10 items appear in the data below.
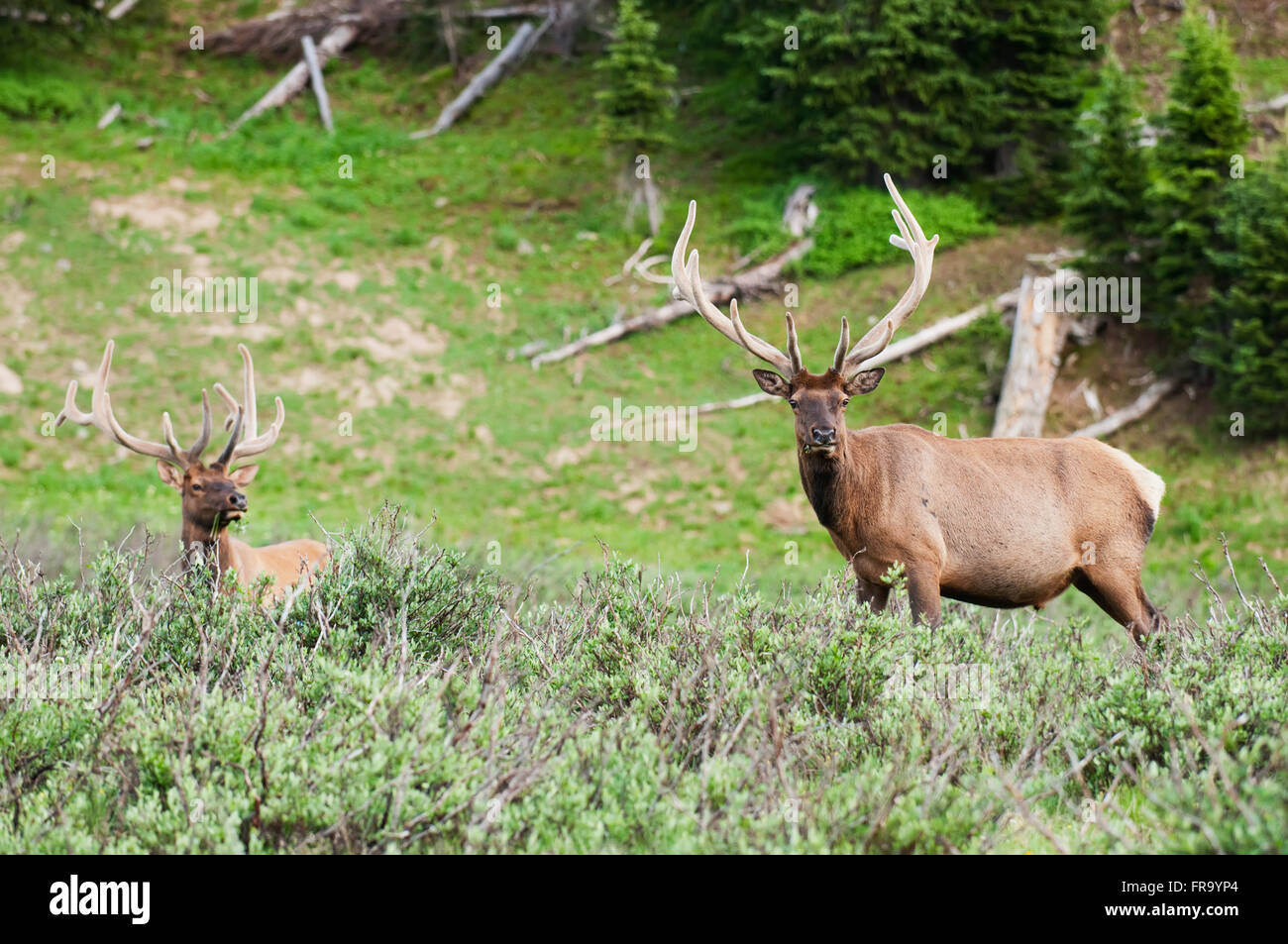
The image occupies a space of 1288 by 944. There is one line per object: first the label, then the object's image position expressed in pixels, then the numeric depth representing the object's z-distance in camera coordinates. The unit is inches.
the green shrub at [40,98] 970.7
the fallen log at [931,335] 764.6
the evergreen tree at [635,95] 839.1
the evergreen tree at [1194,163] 664.4
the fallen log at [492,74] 1064.2
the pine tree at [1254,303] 621.6
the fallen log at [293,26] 1140.5
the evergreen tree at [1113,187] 692.7
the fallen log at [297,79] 1040.8
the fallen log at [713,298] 810.8
